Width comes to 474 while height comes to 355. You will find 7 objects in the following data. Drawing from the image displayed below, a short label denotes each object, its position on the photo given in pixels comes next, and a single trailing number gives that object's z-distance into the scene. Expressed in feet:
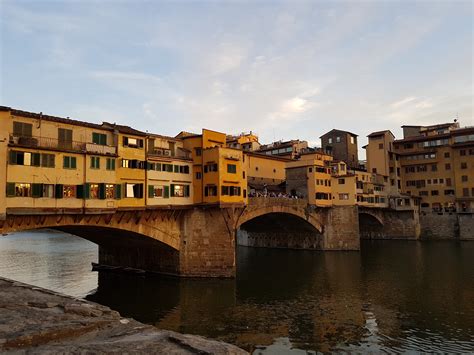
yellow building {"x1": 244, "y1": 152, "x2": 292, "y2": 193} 233.76
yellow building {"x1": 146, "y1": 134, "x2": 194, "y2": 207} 137.39
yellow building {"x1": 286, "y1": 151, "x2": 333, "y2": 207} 222.48
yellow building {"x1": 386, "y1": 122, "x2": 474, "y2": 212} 292.20
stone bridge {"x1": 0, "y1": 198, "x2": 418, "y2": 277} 115.75
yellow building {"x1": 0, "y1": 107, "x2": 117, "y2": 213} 101.53
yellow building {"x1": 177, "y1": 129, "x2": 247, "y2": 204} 147.33
